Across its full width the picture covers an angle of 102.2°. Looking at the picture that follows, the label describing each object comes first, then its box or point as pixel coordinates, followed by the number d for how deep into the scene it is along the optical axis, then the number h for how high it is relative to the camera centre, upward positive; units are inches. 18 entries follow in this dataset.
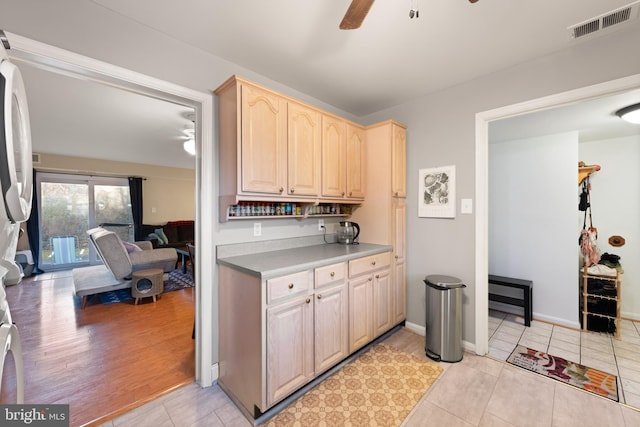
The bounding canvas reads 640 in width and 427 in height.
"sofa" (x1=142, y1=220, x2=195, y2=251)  247.3 -21.8
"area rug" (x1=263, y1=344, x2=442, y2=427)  65.4 -52.3
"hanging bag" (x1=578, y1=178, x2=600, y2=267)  118.7 -16.4
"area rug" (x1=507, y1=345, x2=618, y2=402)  76.9 -52.8
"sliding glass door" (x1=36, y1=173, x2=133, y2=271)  218.2 -0.5
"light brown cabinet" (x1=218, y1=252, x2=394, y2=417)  64.8 -33.1
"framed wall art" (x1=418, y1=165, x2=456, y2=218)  101.7 +7.8
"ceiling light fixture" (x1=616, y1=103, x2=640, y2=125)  93.4 +36.2
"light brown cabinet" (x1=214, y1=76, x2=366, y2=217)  73.2 +20.5
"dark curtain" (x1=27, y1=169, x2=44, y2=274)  207.8 -16.5
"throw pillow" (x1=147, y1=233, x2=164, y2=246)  247.0 -23.9
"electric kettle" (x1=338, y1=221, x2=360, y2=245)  111.2 -9.3
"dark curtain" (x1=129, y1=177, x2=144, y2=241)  254.7 +7.4
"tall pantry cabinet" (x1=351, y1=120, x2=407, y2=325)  107.0 +5.6
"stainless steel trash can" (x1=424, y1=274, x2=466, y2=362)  90.3 -39.1
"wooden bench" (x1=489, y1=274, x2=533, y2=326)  119.3 -39.4
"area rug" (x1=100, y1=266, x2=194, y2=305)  158.9 -51.9
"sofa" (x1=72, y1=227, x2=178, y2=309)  149.2 -34.3
